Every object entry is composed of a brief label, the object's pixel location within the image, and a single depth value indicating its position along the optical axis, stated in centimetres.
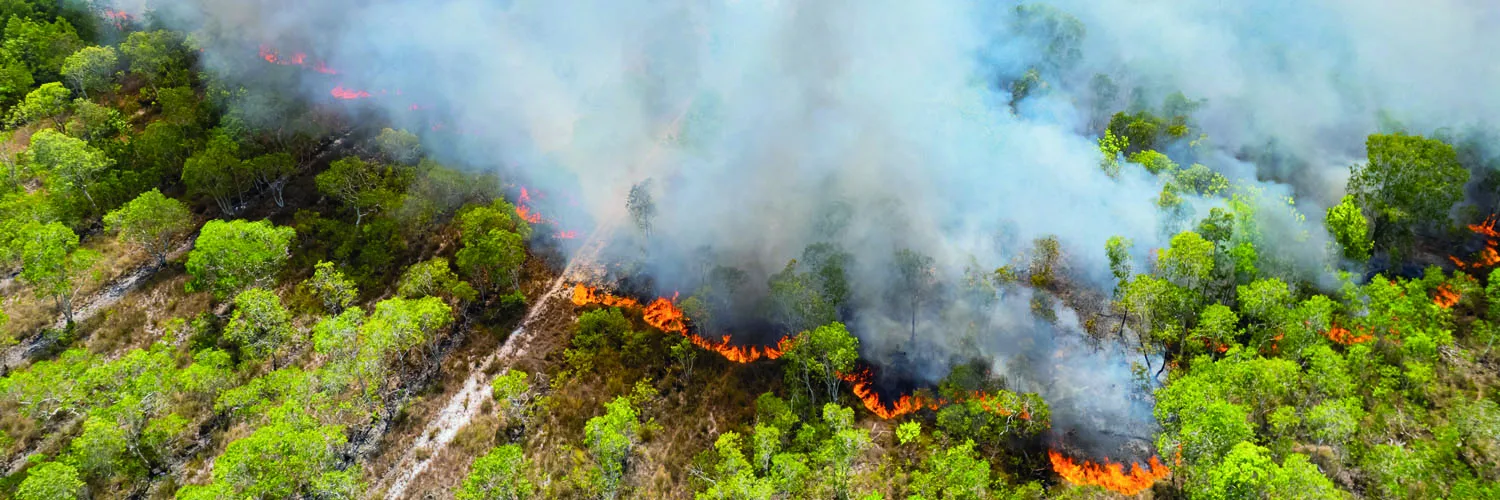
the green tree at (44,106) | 8256
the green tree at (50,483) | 4525
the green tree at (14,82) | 8894
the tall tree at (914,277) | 6103
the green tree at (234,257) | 6275
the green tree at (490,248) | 6712
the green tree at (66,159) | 7225
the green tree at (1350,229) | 5988
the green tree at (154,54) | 9106
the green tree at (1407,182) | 6084
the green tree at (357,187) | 7494
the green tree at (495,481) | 4744
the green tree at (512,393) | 5770
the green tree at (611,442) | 4997
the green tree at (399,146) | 8169
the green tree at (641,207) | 7306
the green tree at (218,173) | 7306
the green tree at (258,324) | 5962
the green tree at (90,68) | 8831
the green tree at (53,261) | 5966
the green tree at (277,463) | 4622
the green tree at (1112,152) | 7038
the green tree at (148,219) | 6624
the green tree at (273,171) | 7762
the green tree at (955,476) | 4644
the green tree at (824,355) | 5509
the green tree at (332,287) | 6544
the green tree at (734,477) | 4659
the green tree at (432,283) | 6669
